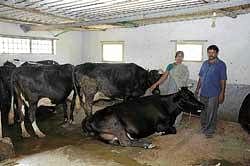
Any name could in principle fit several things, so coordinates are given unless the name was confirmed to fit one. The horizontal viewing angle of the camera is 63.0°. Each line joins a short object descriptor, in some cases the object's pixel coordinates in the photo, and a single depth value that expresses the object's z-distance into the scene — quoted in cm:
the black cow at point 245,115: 424
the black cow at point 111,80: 483
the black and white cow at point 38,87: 421
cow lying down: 357
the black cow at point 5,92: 499
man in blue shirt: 384
